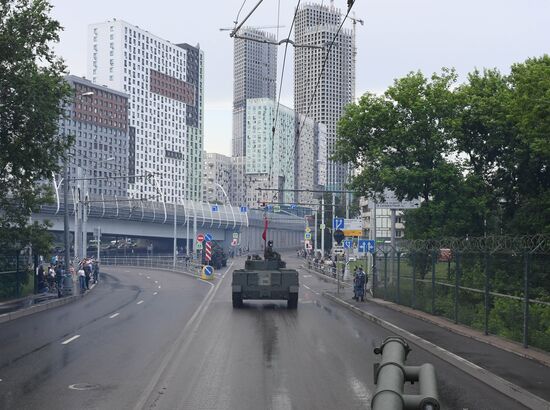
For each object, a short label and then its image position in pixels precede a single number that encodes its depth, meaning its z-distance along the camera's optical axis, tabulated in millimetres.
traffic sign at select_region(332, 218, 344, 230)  41469
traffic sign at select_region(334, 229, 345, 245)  40441
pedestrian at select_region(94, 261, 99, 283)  53897
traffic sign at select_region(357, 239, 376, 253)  39219
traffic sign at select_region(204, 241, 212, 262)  62931
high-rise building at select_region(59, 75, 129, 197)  190375
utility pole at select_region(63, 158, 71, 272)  39938
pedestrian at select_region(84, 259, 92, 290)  45875
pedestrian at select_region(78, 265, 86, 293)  42219
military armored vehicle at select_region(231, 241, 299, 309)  31156
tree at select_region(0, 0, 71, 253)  24547
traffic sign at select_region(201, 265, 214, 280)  58669
